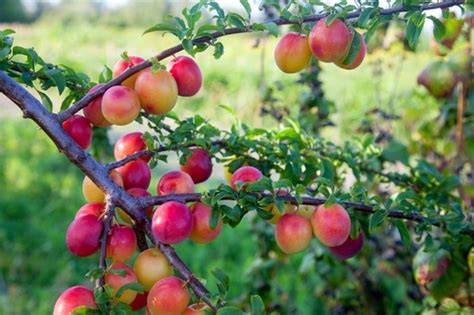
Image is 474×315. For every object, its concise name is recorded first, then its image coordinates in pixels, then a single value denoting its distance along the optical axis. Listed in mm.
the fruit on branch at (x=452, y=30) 1505
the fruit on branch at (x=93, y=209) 920
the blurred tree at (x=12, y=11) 17567
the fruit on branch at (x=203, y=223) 925
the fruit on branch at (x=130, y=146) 1016
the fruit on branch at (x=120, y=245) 903
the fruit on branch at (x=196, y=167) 1028
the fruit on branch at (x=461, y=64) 1586
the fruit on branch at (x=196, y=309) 860
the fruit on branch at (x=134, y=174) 980
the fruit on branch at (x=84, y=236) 895
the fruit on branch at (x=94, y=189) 950
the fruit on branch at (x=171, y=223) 882
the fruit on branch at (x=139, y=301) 908
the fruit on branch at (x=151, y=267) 893
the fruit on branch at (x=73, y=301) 849
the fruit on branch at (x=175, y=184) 961
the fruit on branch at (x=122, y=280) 867
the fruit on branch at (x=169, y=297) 858
